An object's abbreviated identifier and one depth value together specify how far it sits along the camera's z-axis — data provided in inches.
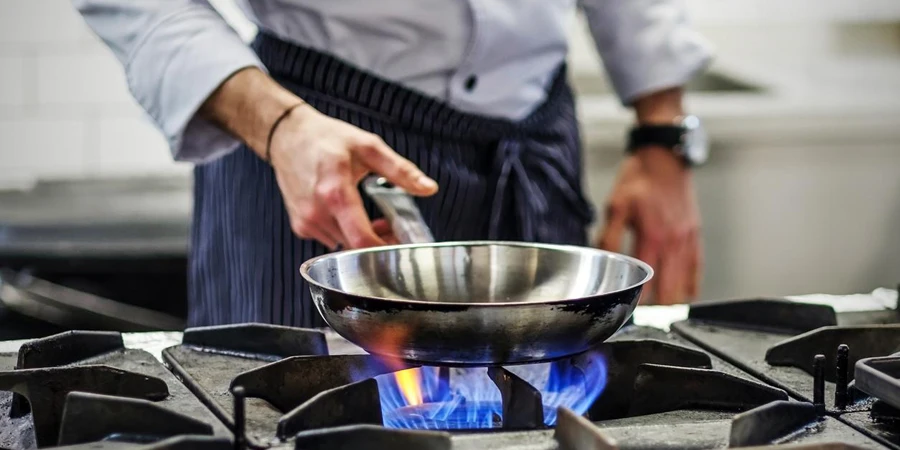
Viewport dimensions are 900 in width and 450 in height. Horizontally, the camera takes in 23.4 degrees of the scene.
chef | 71.1
